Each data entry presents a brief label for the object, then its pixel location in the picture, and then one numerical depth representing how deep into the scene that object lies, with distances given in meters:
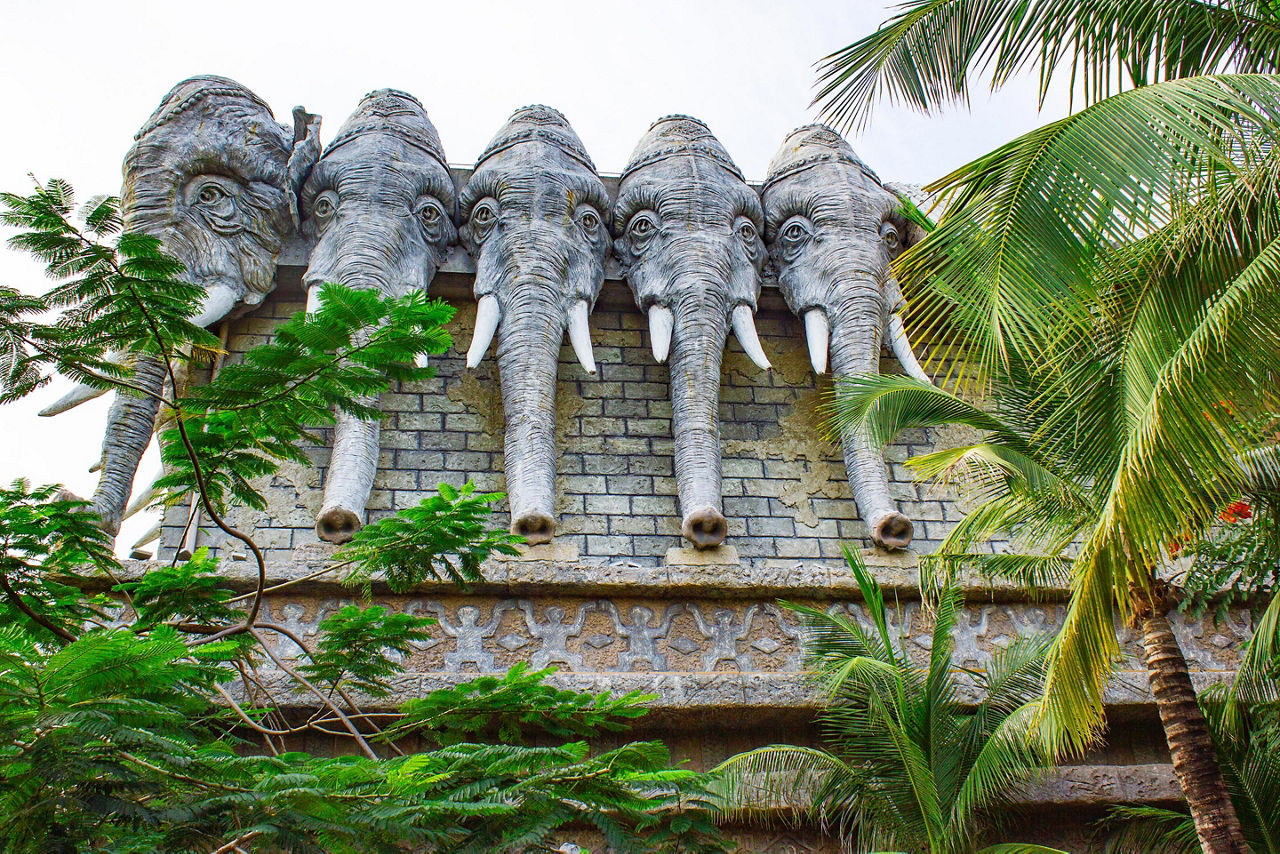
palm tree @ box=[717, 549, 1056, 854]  6.08
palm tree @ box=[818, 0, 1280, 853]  4.77
